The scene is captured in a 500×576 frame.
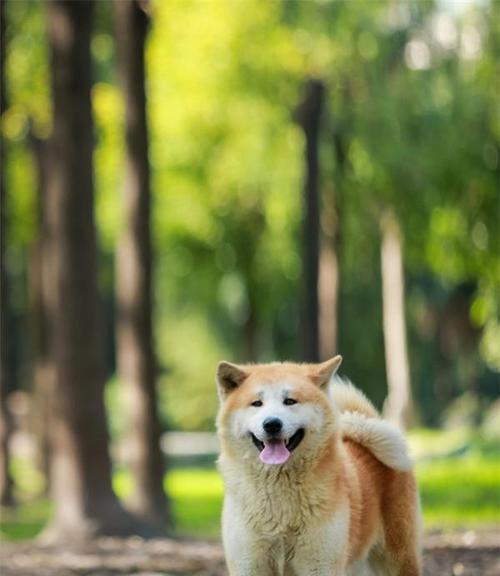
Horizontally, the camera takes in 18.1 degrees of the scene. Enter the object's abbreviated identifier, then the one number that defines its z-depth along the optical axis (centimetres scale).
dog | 759
